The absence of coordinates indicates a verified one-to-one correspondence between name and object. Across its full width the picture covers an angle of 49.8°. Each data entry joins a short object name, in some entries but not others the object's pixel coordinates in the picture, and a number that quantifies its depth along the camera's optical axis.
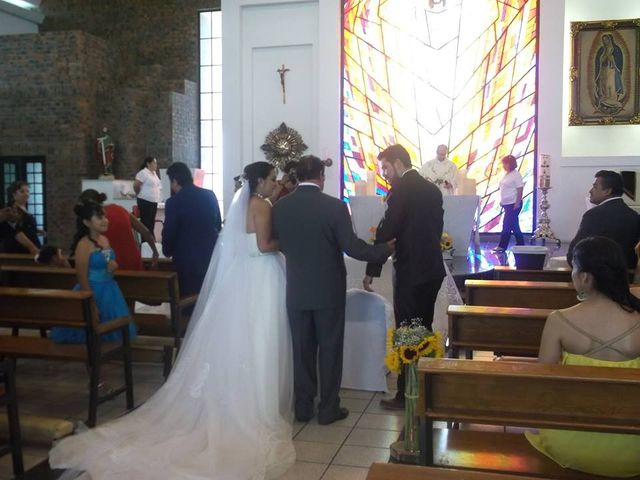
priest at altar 10.62
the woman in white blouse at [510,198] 11.05
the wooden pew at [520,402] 2.48
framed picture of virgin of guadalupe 11.97
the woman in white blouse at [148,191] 11.52
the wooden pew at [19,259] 6.76
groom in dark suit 4.57
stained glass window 12.22
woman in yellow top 2.63
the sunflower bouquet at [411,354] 3.62
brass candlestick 11.32
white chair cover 5.07
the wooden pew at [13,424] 3.54
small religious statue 15.55
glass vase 3.64
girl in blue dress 4.75
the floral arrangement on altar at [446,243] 7.79
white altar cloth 9.04
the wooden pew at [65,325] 4.41
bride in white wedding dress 3.59
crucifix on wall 12.67
